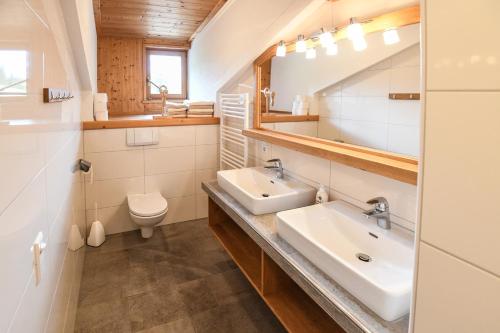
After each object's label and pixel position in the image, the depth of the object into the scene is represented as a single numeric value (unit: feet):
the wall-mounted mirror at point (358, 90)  4.92
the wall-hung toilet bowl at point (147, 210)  9.39
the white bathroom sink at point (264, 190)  6.26
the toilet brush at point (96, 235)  10.01
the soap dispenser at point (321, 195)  6.24
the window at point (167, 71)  17.35
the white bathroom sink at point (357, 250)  3.43
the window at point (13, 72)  2.33
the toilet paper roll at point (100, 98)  10.54
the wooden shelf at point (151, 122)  9.93
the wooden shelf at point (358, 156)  4.59
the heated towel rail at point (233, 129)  9.76
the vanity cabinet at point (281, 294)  4.98
